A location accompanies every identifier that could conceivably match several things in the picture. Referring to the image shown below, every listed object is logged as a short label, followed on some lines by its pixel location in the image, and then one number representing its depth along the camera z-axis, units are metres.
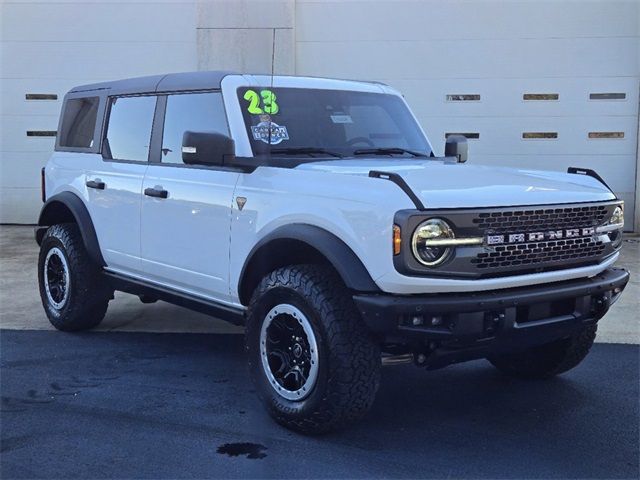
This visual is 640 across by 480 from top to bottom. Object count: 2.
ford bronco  3.46
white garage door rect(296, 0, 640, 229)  10.49
